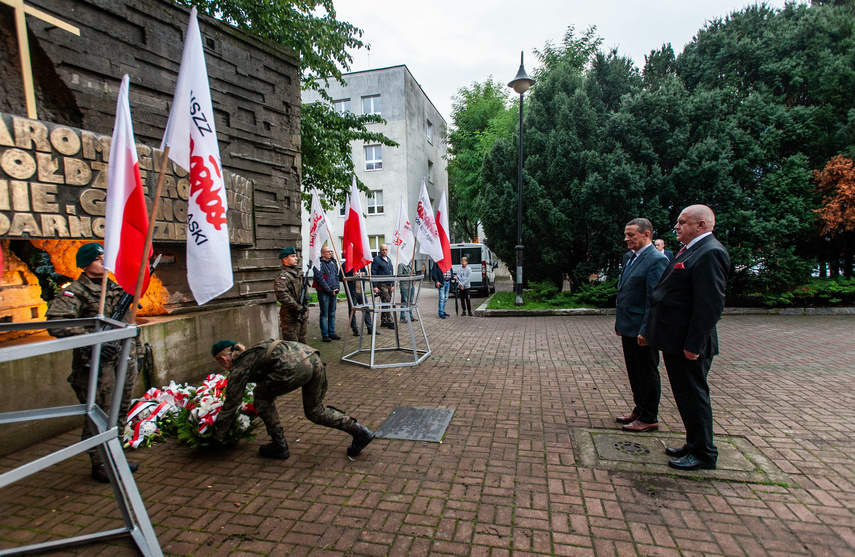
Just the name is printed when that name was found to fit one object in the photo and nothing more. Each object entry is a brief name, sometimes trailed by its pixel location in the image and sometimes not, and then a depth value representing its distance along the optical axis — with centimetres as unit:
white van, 1950
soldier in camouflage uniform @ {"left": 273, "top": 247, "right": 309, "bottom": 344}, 647
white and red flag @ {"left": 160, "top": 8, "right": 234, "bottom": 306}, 302
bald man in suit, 321
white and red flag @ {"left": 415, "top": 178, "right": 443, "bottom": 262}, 735
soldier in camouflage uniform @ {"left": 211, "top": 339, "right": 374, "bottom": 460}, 344
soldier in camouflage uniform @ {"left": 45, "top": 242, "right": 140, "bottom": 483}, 334
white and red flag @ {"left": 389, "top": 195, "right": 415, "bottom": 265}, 906
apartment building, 2709
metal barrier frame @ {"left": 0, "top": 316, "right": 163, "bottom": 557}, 199
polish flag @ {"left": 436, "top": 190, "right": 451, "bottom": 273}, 756
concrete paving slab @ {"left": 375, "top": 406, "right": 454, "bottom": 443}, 411
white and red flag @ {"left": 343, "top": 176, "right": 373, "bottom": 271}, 727
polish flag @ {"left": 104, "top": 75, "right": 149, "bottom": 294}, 264
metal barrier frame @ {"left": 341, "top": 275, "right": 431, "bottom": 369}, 620
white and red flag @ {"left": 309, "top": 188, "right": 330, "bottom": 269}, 770
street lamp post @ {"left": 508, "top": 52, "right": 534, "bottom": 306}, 1247
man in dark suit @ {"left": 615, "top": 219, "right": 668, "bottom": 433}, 406
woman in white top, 1301
